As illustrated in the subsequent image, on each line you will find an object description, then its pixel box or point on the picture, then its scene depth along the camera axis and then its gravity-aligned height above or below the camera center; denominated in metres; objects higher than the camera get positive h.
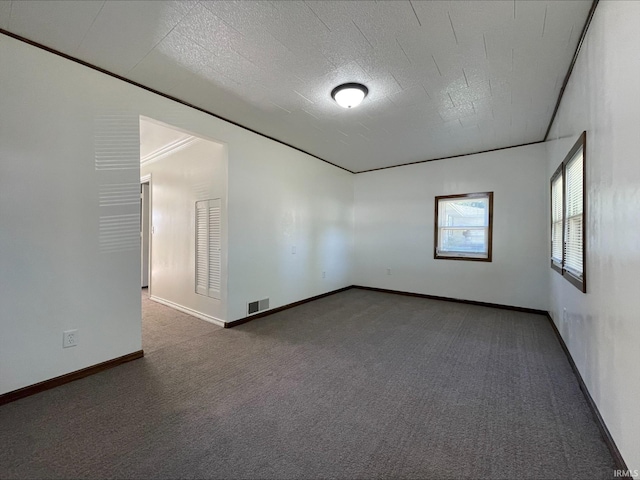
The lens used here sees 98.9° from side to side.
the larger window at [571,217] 2.19 +0.24
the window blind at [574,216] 2.30 +0.23
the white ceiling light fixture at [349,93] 2.62 +1.42
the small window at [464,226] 4.73 +0.25
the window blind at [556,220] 3.14 +0.27
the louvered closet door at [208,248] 3.69 -0.15
